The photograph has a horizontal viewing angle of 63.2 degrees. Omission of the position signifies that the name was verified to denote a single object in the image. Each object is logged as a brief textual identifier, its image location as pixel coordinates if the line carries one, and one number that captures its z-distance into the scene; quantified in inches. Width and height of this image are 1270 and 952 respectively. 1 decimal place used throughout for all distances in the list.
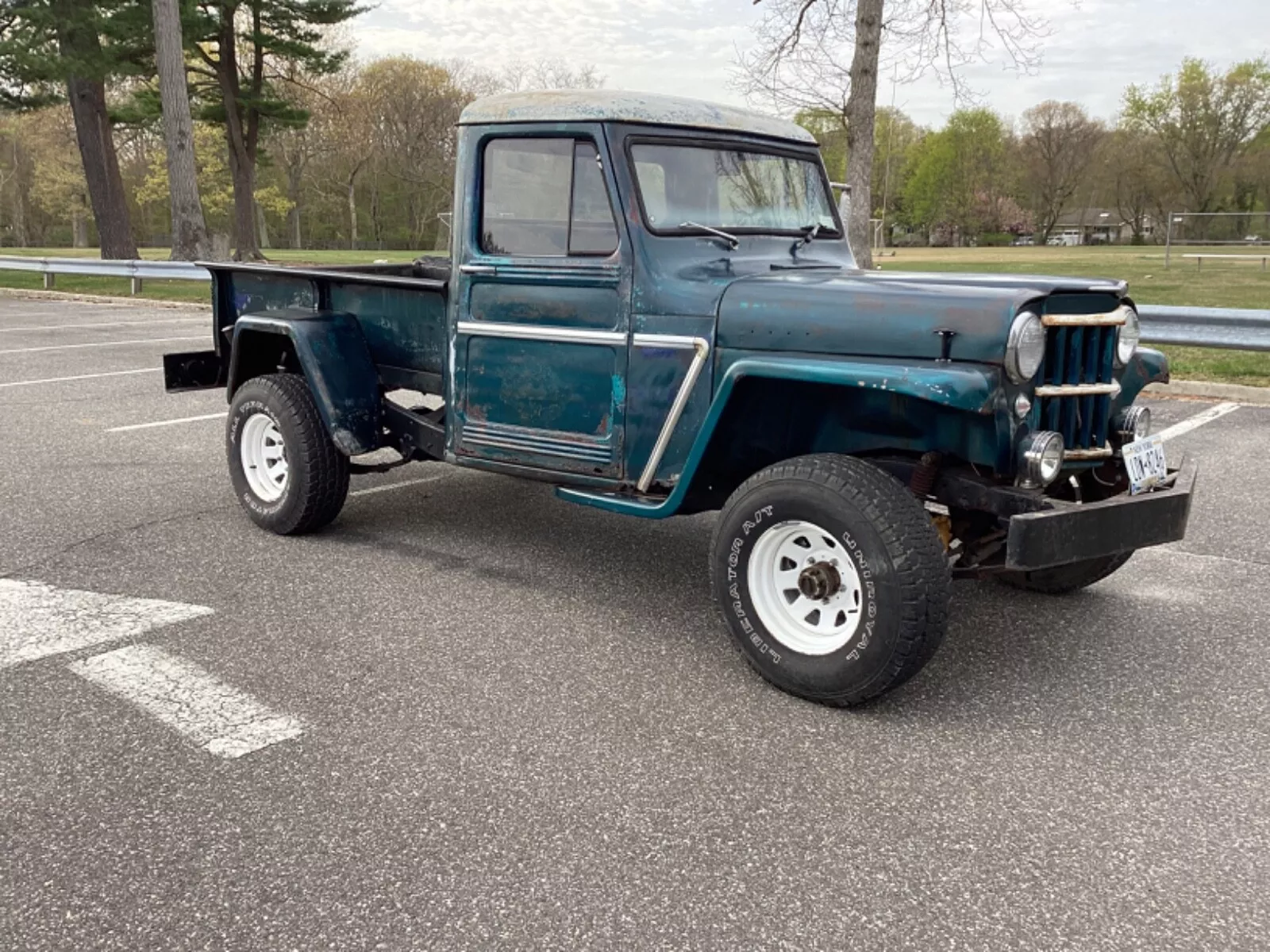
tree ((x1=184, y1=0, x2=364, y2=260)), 1048.2
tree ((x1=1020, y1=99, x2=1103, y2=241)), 2874.0
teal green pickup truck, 123.2
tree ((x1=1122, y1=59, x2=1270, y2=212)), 2519.7
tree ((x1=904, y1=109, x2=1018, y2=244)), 3014.3
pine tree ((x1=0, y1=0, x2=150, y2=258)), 816.9
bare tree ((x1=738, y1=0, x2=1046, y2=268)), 581.0
